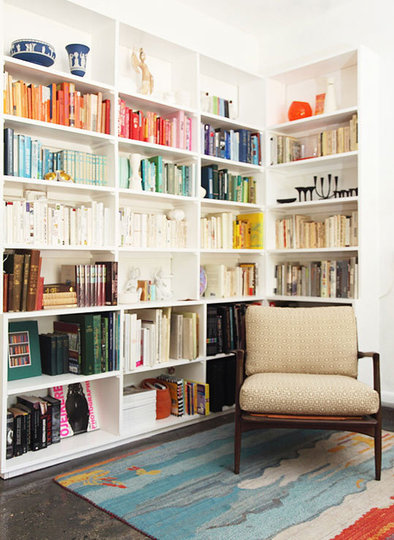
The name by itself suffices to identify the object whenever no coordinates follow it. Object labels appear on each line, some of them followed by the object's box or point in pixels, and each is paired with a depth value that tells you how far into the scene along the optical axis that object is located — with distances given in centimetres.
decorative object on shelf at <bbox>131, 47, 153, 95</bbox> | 367
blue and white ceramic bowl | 301
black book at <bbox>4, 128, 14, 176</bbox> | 289
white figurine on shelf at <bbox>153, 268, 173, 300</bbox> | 378
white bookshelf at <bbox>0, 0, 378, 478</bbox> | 316
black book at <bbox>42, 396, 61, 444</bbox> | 310
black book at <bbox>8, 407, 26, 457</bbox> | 289
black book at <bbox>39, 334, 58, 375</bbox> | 312
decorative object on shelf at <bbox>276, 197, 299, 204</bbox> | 435
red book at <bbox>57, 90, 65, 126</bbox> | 316
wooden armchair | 269
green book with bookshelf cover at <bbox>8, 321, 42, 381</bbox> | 300
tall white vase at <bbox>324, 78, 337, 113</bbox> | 416
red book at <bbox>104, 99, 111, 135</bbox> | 336
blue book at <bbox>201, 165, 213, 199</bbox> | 408
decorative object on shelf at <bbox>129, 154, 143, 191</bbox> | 354
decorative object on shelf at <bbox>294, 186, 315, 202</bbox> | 425
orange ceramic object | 433
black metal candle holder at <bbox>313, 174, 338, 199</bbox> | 423
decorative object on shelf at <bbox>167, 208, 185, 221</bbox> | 388
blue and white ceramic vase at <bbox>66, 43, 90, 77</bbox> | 325
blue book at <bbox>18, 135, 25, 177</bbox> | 296
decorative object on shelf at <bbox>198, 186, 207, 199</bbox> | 397
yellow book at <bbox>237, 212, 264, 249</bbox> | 443
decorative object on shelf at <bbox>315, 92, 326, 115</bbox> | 424
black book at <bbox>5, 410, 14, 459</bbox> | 283
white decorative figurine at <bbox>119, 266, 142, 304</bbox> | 347
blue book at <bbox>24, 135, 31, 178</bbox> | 299
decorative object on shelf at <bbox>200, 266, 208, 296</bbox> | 408
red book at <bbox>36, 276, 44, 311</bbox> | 298
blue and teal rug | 224
